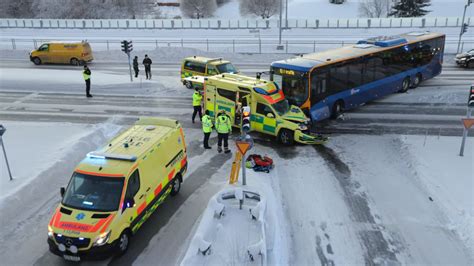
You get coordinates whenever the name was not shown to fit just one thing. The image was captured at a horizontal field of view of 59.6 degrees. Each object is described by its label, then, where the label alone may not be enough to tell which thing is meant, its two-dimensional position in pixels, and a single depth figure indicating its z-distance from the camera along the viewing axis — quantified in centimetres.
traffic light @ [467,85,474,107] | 1427
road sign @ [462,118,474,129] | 1413
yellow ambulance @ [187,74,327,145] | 1652
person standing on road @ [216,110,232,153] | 1515
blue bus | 1806
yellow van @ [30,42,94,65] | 3291
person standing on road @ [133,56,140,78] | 2736
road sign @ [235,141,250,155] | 1178
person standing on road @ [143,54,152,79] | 2706
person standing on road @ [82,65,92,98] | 2334
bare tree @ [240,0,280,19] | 6900
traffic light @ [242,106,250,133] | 1282
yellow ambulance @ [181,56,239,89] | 2473
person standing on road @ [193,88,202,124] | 1890
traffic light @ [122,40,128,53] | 2461
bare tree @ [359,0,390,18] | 6631
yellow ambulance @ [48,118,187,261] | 902
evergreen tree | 6119
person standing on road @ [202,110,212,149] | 1581
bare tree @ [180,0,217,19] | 7244
